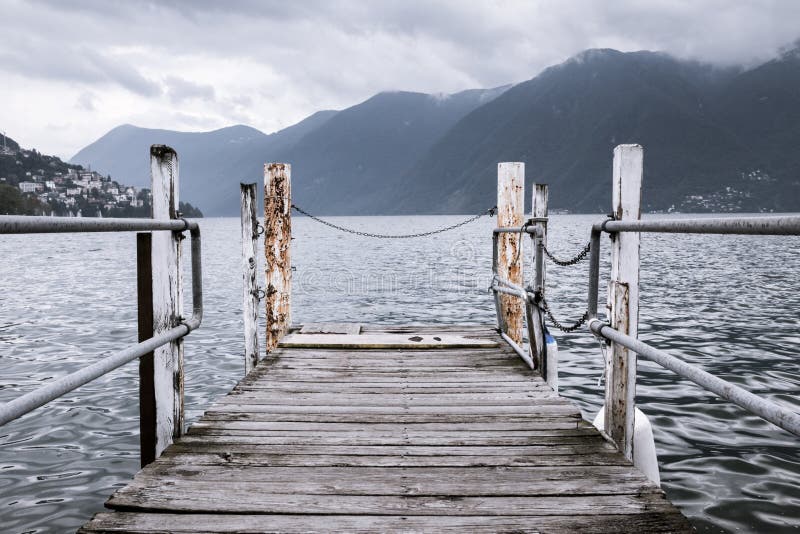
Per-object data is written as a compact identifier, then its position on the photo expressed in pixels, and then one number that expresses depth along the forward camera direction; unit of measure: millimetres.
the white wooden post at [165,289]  3160
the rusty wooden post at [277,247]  6949
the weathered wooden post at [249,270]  6375
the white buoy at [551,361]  5168
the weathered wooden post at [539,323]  4887
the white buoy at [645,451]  3717
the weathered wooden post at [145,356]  3115
